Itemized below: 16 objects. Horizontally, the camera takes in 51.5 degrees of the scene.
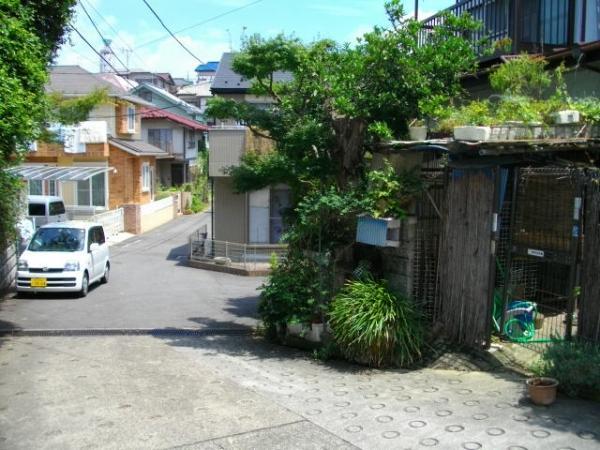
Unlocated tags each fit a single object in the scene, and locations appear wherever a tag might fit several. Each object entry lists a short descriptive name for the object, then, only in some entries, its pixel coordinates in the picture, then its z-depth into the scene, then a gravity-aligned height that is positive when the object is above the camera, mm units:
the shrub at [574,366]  6102 -1835
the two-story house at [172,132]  42500 +3216
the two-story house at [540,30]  10633 +3093
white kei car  15258 -2145
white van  23766 -1373
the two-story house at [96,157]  30375 +893
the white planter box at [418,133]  9094 +702
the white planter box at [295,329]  9734 -2375
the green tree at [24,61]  8688 +1706
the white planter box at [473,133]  7434 +589
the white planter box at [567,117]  7867 +858
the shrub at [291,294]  9750 -1839
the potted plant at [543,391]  5996 -2007
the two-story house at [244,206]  22719 -1054
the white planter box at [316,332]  9492 -2337
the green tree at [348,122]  9281 +937
